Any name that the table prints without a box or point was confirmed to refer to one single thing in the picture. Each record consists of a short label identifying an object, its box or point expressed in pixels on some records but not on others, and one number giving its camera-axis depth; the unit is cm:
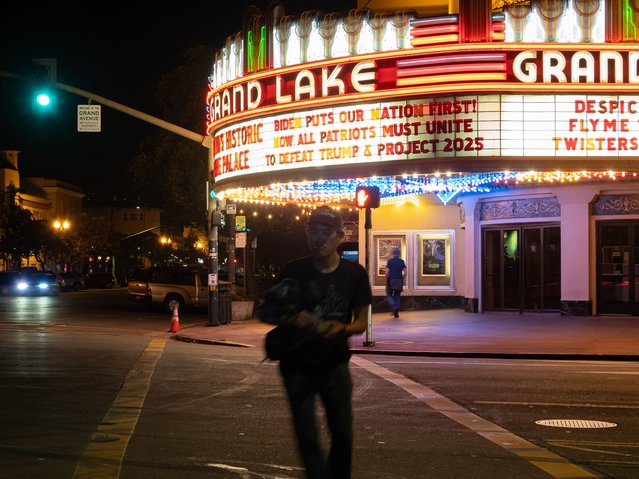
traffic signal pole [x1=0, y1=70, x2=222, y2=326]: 2444
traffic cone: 2355
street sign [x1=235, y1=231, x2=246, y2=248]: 2777
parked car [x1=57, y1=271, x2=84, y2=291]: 6606
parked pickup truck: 3281
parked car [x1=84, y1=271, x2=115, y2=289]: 7350
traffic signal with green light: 2041
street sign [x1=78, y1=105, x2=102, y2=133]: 2186
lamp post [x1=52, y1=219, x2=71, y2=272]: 8362
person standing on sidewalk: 2614
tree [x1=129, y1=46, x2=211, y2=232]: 3797
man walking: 556
